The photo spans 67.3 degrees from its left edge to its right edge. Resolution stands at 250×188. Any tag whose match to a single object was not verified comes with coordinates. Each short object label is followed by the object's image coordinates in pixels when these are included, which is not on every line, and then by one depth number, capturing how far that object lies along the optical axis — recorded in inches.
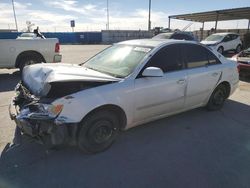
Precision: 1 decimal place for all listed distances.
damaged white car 94.1
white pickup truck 259.7
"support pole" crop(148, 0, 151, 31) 1006.6
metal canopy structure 624.0
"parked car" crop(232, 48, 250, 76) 259.0
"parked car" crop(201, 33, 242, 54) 506.2
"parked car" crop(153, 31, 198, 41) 450.2
